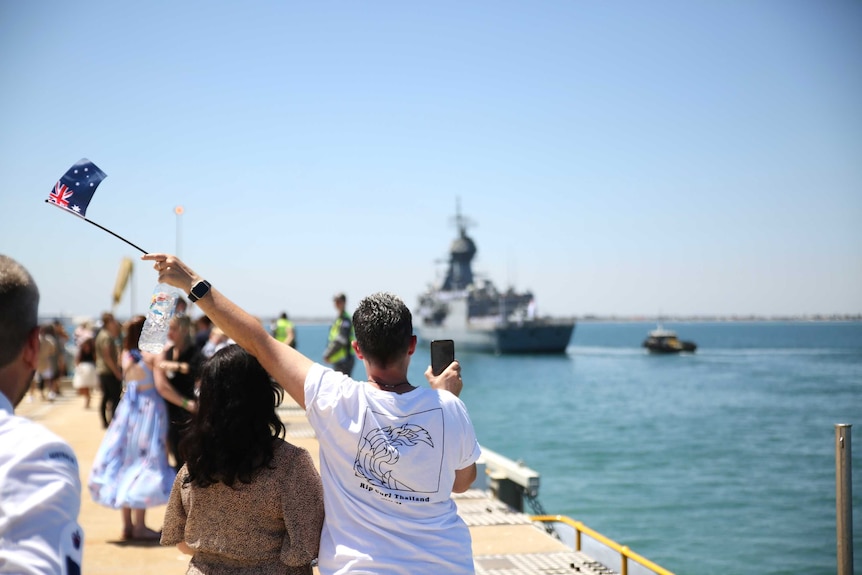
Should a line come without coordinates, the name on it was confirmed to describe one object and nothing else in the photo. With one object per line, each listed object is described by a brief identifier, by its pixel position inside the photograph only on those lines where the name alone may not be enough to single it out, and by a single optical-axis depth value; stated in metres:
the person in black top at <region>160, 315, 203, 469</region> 7.14
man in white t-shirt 2.56
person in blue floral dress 6.31
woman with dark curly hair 2.87
